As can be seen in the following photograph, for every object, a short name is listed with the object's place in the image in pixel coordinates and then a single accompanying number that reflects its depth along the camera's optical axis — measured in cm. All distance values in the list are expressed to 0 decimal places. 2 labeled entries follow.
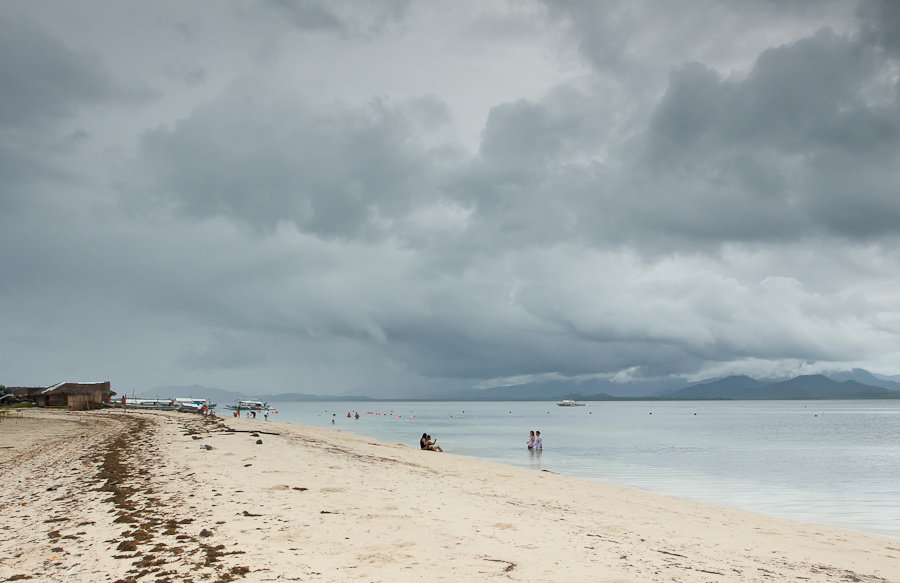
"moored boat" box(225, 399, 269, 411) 11914
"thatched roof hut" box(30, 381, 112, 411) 6700
